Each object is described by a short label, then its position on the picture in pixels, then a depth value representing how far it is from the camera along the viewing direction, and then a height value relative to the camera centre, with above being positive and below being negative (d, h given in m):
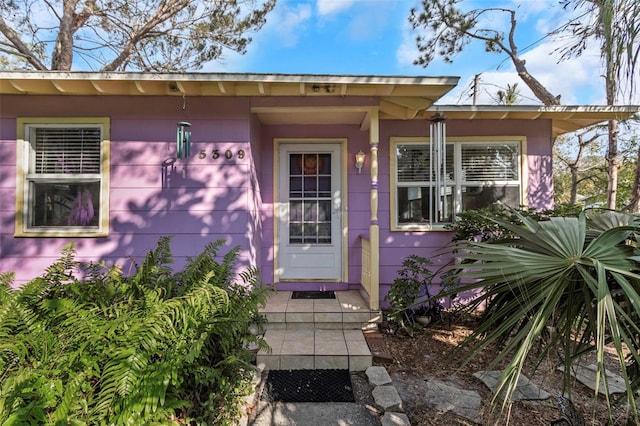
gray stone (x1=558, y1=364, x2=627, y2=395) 2.56 -1.41
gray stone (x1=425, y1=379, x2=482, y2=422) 2.26 -1.39
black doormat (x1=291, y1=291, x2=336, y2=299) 4.10 -1.02
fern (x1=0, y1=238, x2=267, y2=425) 1.27 -0.61
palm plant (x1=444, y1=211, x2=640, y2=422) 1.15 -0.26
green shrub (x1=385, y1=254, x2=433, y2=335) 3.54 -0.87
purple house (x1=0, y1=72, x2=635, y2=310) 3.45 +0.84
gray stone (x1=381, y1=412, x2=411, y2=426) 2.04 -1.34
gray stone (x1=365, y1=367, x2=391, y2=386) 2.53 -1.32
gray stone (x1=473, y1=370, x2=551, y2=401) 2.41 -1.37
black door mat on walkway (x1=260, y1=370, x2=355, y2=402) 2.40 -1.37
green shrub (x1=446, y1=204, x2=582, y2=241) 3.47 -0.01
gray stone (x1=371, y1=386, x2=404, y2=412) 2.20 -1.33
